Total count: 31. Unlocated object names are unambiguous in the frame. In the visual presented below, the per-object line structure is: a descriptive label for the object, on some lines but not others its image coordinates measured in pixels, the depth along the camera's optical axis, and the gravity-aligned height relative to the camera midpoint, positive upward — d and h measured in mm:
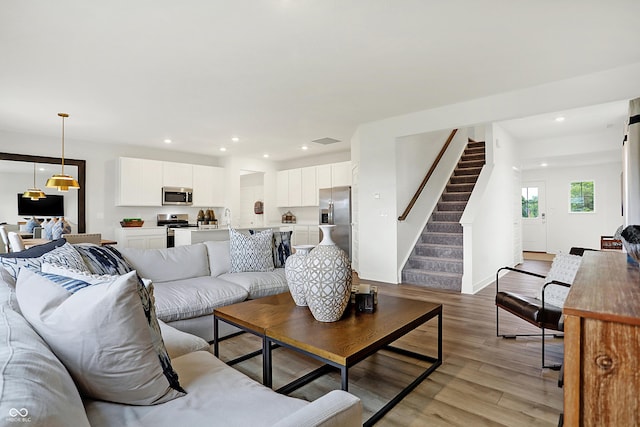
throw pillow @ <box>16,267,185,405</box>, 984 -367
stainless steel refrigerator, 6672 +33
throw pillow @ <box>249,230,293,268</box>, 3781 -391
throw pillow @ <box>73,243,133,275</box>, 2400 -339
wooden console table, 729 -333
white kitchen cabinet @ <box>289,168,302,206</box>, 8078 +649
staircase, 4963 -454
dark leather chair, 2336 -718
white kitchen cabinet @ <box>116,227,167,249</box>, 6363 -441
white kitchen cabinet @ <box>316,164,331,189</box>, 7457 +845
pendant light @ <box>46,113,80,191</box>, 4363 +423
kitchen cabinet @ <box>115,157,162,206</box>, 6410 +625
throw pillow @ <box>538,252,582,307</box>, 2676 -500
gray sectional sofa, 2600 -617
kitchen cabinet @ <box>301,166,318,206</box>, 7754 +625
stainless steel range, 6949 -176
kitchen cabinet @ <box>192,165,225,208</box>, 7512 +639
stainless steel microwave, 6961 +384
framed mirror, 6009 +553
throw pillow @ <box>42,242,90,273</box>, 1969 -260
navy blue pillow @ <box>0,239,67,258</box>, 2065 -235
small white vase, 2166 -394
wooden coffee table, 1640 -641
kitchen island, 4941 -311
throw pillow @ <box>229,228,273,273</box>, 3496 -406
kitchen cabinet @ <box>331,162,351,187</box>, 7110 +853
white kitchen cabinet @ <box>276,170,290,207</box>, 8406 +640
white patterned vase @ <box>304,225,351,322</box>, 1909 -386
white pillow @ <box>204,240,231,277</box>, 3475 -460
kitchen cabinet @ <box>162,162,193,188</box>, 6965 +835
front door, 8953 -126
